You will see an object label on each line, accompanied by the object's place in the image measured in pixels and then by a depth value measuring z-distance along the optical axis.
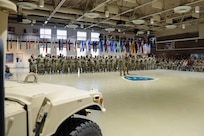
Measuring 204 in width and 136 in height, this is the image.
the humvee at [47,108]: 1.03
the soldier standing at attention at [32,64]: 12.69
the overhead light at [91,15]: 11.19
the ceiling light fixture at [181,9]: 9.56
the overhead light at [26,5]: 8.75
